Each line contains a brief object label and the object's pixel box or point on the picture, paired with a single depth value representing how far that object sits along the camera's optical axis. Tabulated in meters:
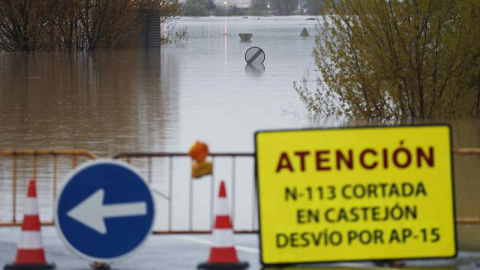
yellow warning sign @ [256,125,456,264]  16.88
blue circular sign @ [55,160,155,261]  17.01
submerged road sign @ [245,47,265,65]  76.08
